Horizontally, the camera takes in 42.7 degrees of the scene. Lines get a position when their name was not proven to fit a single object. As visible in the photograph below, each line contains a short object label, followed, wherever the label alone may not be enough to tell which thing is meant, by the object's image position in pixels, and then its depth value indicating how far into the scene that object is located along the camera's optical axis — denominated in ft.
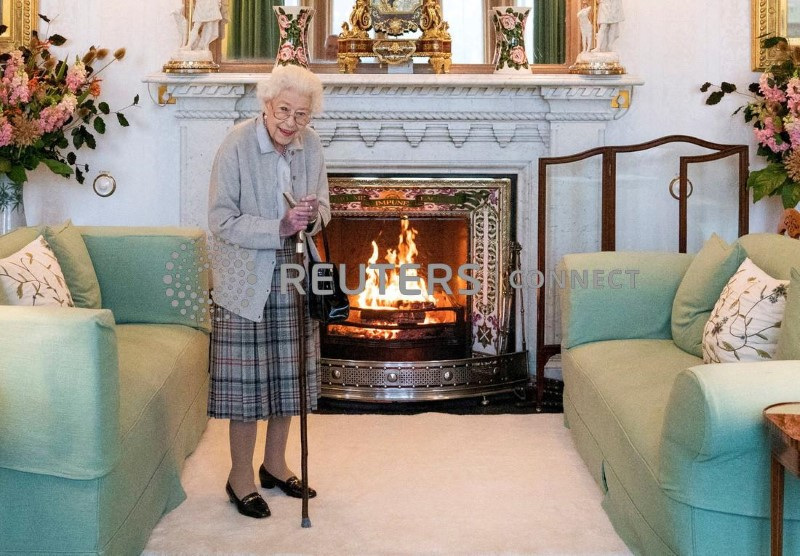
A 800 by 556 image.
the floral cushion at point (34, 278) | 9.74
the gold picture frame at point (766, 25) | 15.01
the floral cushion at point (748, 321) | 9.50
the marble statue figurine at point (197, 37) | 14.56
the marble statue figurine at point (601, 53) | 14.74
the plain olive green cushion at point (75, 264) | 11.59
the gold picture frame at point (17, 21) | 14.80
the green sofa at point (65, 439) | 7.63
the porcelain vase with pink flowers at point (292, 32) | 14.82
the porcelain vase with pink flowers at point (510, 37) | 14.98
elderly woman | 9.48
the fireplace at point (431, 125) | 14.84
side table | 6.48
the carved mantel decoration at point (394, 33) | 15.08
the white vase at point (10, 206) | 14.47
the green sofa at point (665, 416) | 7.26
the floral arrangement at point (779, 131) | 13.91
